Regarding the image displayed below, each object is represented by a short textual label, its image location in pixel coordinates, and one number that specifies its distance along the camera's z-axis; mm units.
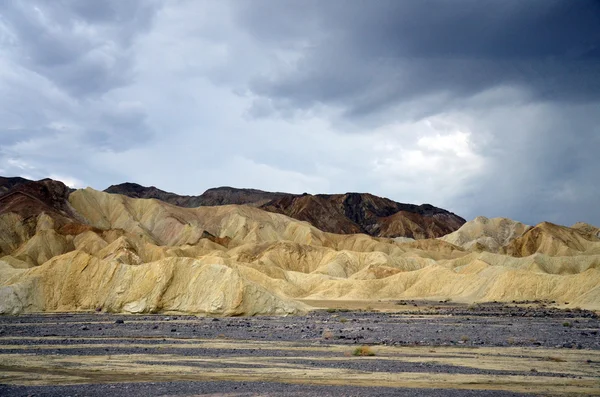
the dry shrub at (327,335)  32688
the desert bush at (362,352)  24867
